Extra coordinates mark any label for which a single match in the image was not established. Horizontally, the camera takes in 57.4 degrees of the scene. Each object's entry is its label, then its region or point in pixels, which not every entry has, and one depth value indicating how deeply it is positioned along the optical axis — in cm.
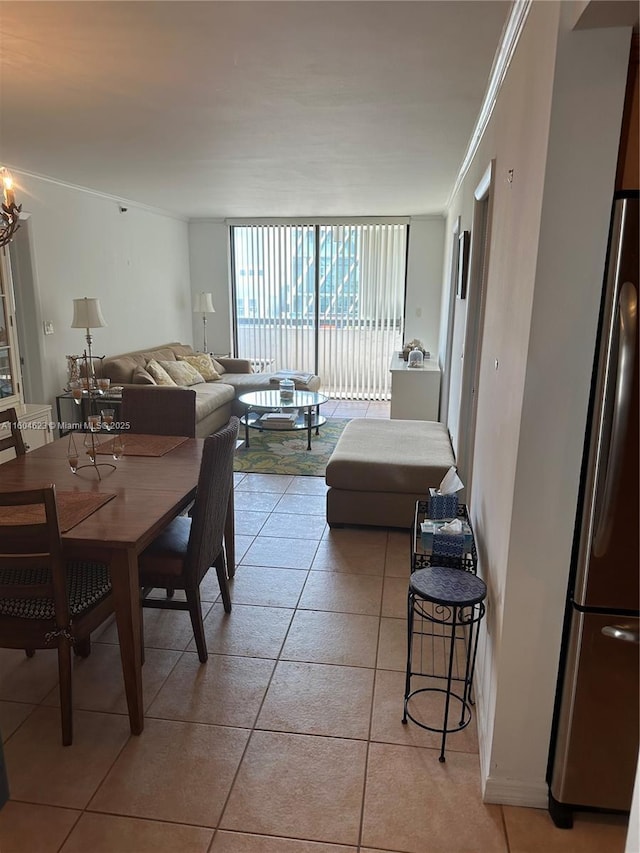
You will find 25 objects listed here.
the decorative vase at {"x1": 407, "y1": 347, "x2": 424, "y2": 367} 655
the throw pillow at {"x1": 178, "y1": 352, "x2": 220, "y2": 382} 711
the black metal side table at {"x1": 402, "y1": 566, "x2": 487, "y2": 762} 196
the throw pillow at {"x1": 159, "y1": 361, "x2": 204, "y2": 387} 648
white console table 621
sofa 582
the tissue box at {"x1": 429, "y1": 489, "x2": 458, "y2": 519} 265
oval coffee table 578
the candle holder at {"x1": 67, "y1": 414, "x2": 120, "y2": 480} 255
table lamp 502
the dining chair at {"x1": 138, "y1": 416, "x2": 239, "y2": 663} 229
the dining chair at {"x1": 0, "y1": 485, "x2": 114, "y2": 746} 182
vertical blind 807
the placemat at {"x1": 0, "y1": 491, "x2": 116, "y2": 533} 211
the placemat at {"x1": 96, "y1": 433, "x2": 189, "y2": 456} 296
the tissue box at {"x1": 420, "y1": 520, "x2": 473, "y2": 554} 232
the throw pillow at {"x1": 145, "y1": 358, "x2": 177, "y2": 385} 612
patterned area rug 516
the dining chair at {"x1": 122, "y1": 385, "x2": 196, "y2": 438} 333
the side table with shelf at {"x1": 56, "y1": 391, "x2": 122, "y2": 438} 525
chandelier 219
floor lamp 785
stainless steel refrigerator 145
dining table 199
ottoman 369
